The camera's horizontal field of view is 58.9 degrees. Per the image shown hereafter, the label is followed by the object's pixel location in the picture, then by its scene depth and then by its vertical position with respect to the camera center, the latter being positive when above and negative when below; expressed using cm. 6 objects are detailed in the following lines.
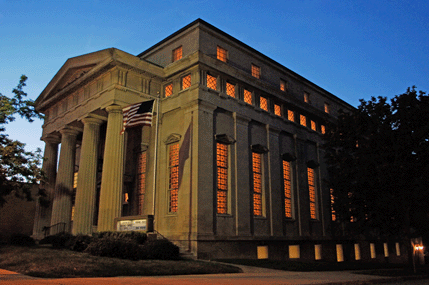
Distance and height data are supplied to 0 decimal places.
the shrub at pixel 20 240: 2827 -40
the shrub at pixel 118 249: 2006 -75
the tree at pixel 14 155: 2647 +552
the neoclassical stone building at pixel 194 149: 2745 +686
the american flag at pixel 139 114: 2536 +793
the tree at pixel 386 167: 2623 +466
